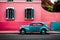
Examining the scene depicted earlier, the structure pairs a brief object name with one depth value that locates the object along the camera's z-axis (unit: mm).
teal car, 9797
